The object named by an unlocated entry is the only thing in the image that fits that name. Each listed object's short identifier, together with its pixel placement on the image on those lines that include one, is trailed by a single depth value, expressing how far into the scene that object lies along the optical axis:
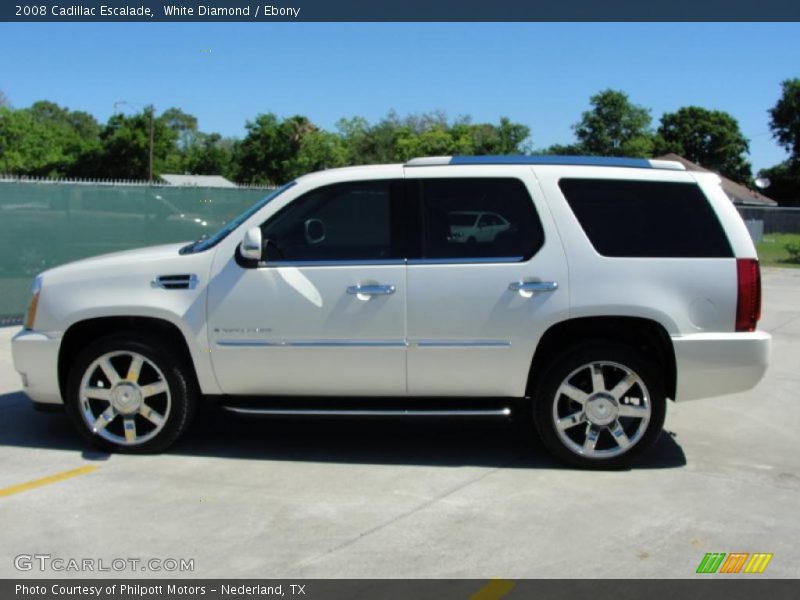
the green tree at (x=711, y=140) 86.06
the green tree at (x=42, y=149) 65.69
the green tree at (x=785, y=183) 76.81
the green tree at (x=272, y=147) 69.56
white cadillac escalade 5.40
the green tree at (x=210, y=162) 80.62
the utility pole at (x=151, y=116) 59.77
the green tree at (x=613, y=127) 60.91
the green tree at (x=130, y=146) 69.31
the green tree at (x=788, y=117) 76.06
